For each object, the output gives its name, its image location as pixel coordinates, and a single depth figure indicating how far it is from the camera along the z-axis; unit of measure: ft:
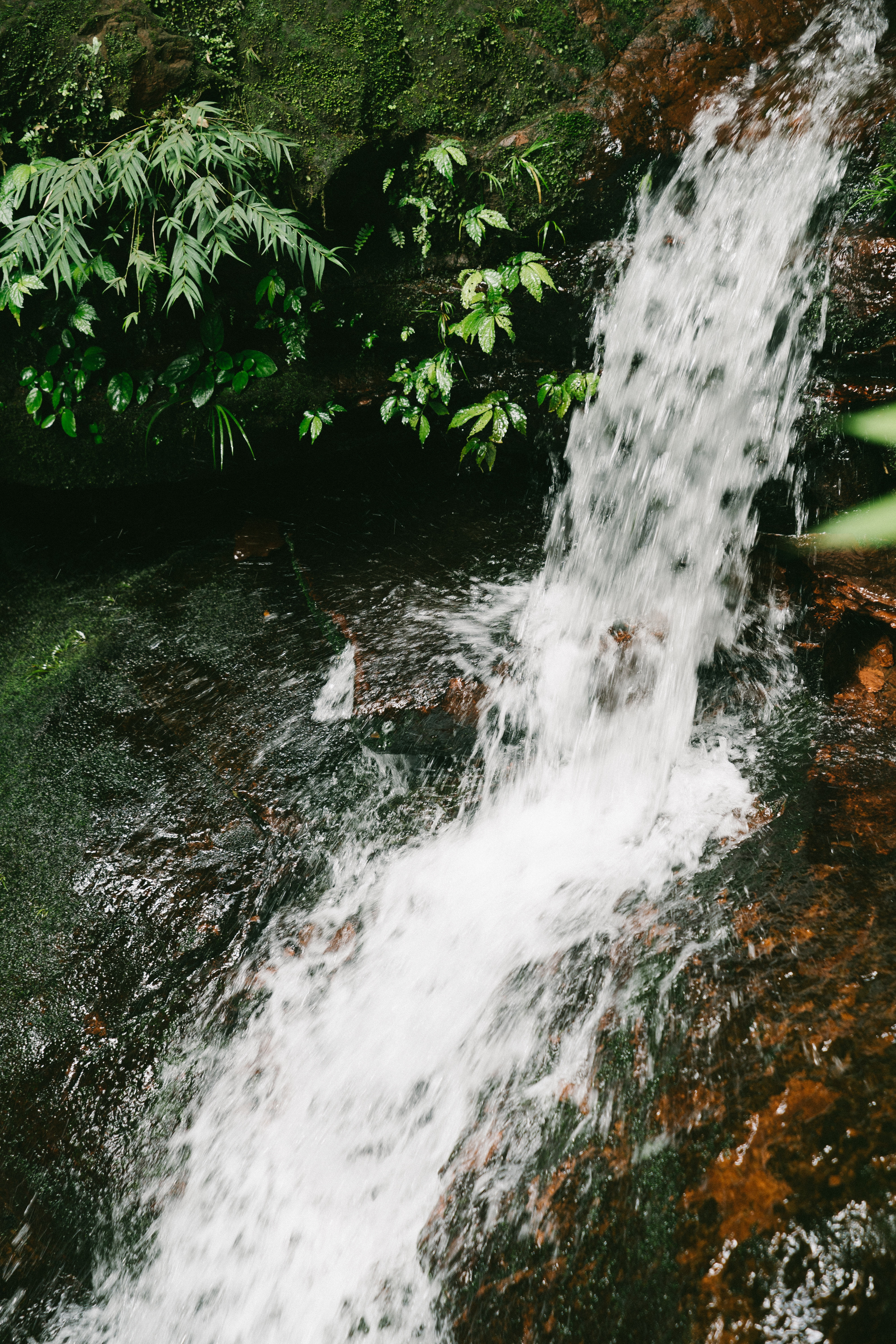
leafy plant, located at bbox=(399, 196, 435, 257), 11.50
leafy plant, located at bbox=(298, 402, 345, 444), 12.23
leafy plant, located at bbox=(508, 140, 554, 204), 11.21
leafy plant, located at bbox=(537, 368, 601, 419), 11.50
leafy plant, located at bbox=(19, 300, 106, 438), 11.82
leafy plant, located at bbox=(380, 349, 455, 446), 11.89
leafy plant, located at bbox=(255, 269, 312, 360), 11.76
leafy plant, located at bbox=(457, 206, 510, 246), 11.27
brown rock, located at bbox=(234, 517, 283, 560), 12.34
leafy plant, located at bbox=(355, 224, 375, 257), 11.73
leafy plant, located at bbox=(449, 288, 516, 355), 10.98
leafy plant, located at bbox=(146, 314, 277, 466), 11.97
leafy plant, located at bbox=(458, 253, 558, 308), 11.07
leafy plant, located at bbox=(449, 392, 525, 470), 11.76
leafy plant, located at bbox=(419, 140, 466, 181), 11.09
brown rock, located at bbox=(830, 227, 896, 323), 9.27
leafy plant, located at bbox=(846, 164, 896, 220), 9.32
